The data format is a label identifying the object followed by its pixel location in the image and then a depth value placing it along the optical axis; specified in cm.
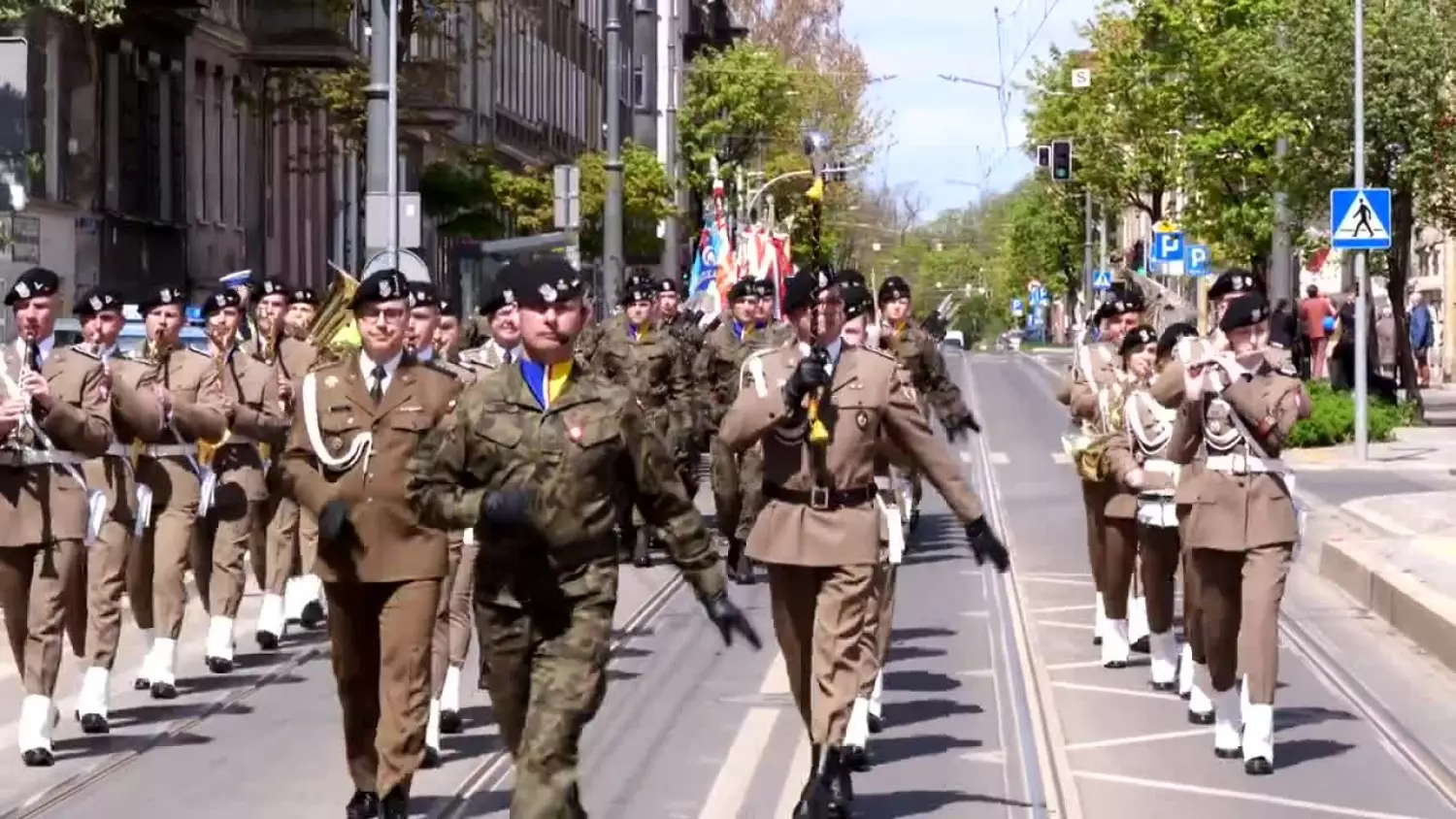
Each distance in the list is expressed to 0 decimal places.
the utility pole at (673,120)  5658
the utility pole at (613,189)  3900
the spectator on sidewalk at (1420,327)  4675
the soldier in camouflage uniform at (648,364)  1997
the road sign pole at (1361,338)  2997
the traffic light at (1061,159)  5600
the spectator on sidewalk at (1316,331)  4316
